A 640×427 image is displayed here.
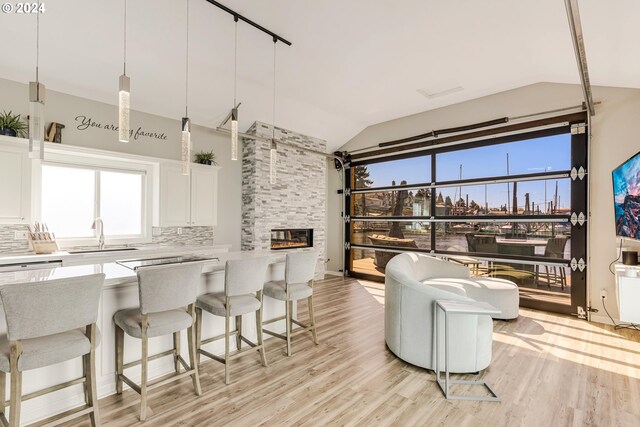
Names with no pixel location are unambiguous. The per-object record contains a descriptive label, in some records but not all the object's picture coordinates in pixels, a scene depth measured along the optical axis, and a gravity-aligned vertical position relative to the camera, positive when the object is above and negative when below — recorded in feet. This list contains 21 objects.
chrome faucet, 14.66 -0.74
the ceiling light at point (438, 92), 16.53 +6.77
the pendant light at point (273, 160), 11.97 +2.11
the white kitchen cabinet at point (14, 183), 11.66 +1.18
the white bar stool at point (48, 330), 5.55 -2.18
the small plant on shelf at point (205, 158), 17.75 +3.28
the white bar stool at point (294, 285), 10.63 -2.53
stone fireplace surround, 19.16 +1.62
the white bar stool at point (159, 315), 7.27 -2.54
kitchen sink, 13.39 -1.67
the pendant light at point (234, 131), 10.16 +2.74
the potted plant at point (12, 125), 11.80 +3.47
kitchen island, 6.98 -3.58
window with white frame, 14.05 +0.65
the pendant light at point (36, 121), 7.32 +2.30
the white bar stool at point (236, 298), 8.96 -2.57
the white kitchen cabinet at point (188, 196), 16.11 +1.02
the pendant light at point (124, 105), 7.27 +2.57
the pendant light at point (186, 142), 9.42 +2.21
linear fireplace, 20.57 -1.63
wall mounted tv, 10.84 +0.70
